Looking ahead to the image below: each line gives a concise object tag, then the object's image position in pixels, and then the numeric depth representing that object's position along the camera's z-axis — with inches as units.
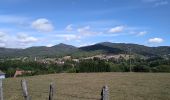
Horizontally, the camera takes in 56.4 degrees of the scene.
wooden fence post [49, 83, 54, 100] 286.0
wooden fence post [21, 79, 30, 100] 272.3
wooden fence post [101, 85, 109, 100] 196.8
